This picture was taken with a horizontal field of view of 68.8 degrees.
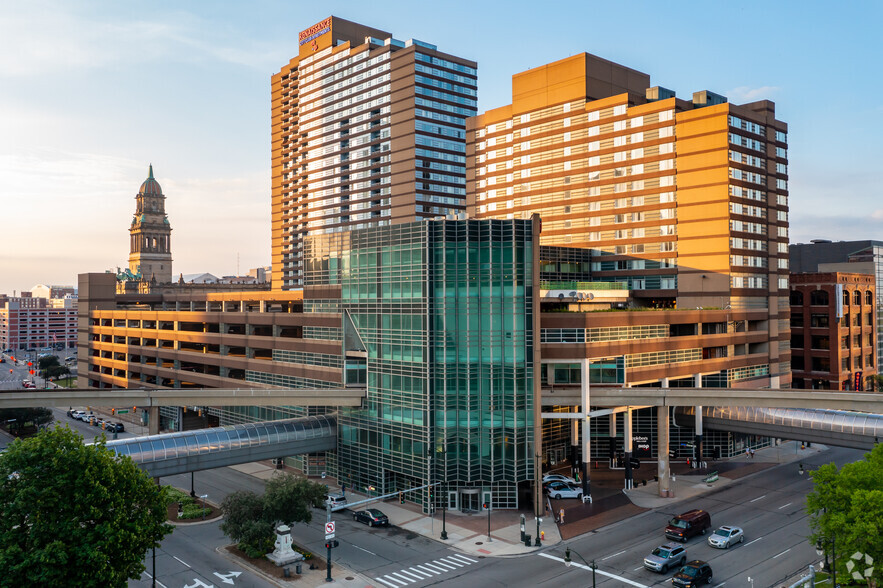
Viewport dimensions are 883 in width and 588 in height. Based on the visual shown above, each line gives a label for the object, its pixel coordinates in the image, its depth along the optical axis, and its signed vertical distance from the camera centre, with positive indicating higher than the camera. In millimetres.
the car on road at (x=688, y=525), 54531 -19552
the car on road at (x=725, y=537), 53062 -19927
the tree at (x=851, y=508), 36469 -12819
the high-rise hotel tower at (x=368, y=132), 155000 +43263
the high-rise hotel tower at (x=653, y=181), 92688 +18576
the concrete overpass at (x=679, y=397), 65812 -10534
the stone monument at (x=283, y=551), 49875 -19639
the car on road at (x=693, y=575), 45281 -19677
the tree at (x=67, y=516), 34625 -12267
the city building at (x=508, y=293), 64625 +868
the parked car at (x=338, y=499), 64331 -20139
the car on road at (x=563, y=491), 68688 -20582
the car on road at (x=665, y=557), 48344 -19738
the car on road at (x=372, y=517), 59625 -20302
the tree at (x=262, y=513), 50969 -17096
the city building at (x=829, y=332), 110000 -6024
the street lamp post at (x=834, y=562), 40422 -17639
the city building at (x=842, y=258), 142875 +10294
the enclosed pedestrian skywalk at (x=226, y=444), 58438 -14200
